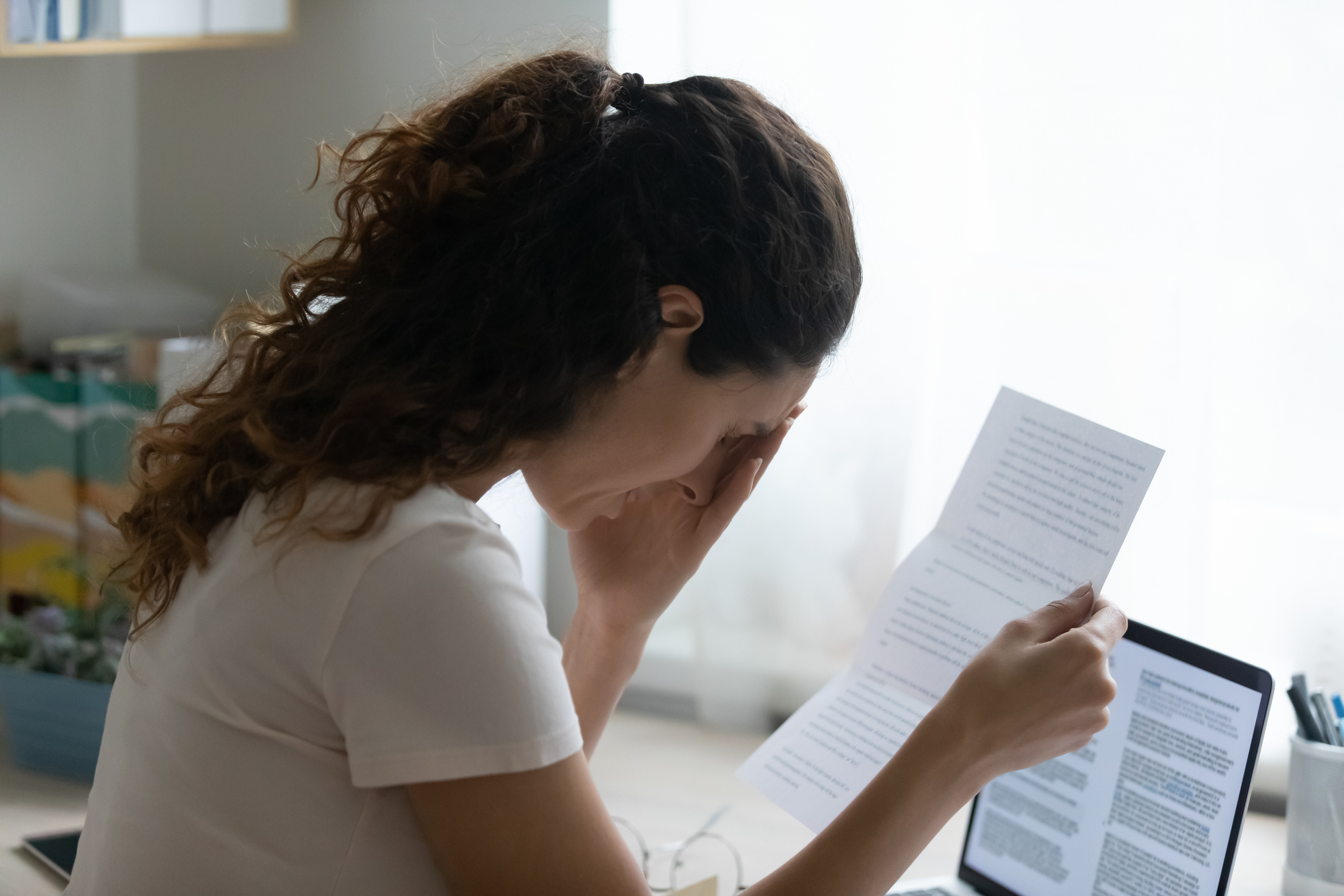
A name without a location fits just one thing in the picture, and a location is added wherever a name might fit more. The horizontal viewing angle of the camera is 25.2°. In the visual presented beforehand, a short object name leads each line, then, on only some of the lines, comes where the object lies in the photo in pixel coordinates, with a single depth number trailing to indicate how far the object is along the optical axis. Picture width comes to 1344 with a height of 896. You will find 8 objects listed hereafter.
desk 1.96
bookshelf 2.32
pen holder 1.80
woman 1.52
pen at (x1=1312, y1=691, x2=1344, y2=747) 1.81
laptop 1.69
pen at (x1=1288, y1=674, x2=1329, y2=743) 1.81
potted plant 2.17
